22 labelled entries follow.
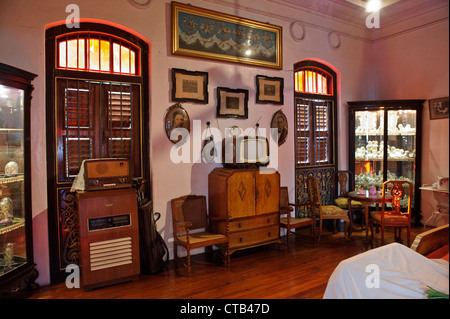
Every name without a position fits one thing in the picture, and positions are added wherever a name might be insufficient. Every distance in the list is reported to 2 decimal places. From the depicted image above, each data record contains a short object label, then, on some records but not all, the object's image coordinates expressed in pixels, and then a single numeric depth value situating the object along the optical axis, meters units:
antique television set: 4.30
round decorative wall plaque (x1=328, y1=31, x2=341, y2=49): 5.84
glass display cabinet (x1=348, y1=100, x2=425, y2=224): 5.75
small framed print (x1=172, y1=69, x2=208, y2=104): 4.24
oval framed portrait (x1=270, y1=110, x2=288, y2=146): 5.14
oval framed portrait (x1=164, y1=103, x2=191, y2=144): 4.18
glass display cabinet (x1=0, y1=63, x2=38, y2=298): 3.14
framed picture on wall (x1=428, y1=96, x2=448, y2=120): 5.25
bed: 1.87
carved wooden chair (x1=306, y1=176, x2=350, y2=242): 4.87
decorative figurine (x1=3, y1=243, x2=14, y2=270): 3.12
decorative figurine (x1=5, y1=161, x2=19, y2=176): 3.19
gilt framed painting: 4.24
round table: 4.69
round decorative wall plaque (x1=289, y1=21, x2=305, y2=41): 5.32
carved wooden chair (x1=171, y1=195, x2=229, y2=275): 3.85
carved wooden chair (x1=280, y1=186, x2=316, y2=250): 4.62
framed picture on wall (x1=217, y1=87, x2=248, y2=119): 4.59
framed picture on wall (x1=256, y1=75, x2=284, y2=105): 4.97
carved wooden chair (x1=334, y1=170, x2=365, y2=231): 5.43
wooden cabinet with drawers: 4.11
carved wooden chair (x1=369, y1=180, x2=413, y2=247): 4.47
